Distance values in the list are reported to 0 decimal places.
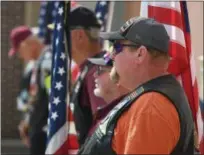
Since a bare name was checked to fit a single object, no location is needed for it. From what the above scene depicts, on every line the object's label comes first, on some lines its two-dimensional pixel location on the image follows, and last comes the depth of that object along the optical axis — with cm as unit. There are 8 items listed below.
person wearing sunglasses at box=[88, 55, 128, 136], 921
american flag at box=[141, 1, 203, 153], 805
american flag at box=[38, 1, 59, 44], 1631
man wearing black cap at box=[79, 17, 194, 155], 567
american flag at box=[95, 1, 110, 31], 1242
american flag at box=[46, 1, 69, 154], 1070
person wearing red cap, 1384
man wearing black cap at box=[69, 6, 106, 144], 1009
